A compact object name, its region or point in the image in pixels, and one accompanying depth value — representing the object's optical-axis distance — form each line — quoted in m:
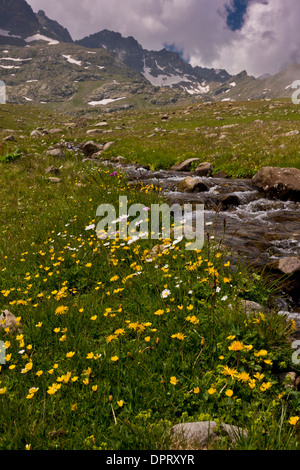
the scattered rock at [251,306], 3.39
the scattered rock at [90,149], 20.16
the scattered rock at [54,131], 35.99
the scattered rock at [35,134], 28.42
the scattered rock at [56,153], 14.76
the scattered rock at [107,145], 20.73
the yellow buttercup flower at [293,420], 1.92
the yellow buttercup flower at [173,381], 2.43
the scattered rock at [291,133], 16.97
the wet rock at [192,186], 10.27
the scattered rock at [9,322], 3.52
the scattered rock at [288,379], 2.54
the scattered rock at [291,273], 4.16
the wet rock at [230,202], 8.77
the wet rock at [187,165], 14.49
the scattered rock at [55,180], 10.62
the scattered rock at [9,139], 20.67
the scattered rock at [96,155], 18.47
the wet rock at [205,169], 13.07
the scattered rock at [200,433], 2.00
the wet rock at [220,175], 12.67
